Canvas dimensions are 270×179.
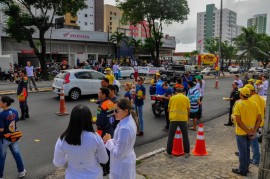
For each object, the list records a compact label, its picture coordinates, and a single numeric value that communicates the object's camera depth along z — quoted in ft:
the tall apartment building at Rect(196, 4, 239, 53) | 529.04
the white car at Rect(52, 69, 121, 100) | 46.14
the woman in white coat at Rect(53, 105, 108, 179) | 9.65
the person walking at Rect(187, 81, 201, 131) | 29.39
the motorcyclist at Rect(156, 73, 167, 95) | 34.44
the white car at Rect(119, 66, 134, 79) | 94.75
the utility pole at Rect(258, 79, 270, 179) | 12.96
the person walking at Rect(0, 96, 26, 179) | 16.29
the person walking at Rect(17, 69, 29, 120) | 32.40
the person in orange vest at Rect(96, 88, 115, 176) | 15.81
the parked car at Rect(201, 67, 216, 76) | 136.96
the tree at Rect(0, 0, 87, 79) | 76.79
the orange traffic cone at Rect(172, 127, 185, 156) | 21.61
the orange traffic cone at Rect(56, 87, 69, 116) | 35.76
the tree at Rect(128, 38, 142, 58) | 144.06
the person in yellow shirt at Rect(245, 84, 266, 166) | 18.93
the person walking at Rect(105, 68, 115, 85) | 41.27
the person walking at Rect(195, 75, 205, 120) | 35.17
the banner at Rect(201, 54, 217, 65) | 138.28
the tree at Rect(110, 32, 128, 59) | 137.28
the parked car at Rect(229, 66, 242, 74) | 164.72
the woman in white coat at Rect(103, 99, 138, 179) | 10.91
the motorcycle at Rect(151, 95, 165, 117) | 36.20
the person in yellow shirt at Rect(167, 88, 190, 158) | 21.53
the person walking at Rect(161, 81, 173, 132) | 30.30
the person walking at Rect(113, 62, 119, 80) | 85.95
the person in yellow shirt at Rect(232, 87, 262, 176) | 17.11
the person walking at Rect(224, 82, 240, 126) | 31.24
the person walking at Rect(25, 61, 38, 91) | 56.18
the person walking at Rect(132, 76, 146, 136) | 27.94
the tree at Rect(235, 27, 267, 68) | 150.71
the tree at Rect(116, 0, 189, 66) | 117.91
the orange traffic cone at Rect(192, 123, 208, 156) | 21.48
